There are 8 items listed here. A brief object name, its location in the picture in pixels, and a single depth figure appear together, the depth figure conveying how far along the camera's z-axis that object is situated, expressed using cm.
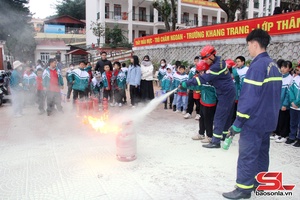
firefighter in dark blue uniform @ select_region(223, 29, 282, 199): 303
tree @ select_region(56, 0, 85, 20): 4978
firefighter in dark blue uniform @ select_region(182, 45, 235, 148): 484
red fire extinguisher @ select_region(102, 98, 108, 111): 800
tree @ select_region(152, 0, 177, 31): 2130
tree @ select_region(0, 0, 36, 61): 821
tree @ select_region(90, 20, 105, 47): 3011
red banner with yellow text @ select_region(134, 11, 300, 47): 875
